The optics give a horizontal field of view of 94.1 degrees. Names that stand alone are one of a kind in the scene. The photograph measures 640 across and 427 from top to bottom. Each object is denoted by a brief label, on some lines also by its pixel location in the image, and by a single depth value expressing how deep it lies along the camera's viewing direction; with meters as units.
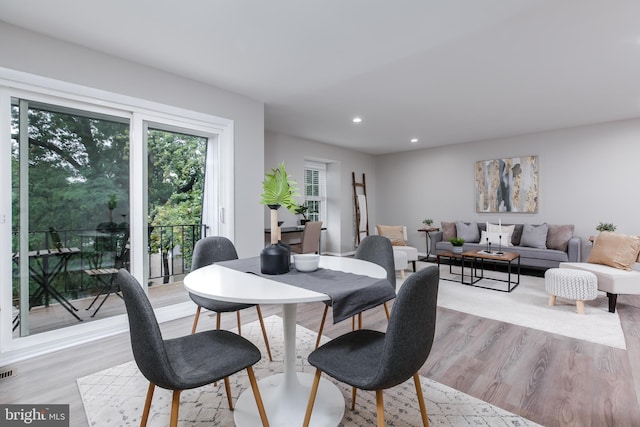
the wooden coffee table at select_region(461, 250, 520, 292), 4.04
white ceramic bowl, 1.71
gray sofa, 4.71
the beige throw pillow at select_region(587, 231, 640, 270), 3.30
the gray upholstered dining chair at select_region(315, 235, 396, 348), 2.10
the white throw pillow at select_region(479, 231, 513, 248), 4.54
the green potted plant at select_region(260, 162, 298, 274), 1.65
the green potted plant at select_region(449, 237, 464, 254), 4.70
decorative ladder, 7.25
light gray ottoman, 3.06
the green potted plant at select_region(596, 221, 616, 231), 4.65
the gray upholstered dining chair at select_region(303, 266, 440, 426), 1.07
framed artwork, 5.58
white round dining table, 1.29
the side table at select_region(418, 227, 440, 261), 6.18
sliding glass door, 2.36
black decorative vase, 1.65
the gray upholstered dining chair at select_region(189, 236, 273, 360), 2.01
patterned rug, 1.57
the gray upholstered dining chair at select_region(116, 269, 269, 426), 1.09
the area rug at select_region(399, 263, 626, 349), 2.69
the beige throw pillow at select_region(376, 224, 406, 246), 5.70
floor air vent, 2.03
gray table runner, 1.27
